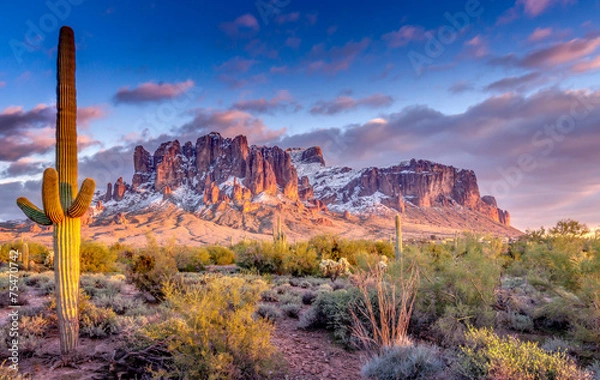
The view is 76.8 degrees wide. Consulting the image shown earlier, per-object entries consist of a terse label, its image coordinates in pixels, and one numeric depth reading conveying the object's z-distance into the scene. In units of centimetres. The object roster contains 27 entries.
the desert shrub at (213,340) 477
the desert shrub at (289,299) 1038
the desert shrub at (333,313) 760
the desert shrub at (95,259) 1820
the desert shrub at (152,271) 1077
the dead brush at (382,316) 558
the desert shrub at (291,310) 941
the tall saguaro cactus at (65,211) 587
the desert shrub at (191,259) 1562
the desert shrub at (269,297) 1095
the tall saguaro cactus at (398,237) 1792
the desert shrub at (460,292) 729
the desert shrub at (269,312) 884
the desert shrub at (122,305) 850
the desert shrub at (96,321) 709
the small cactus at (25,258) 1820
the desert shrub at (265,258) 1928
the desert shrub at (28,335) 614
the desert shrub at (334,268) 1670
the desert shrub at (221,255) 2700
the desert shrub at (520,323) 820
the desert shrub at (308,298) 1096
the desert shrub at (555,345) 631
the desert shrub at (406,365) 483
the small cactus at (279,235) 2211
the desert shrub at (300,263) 1841
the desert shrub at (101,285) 1094
